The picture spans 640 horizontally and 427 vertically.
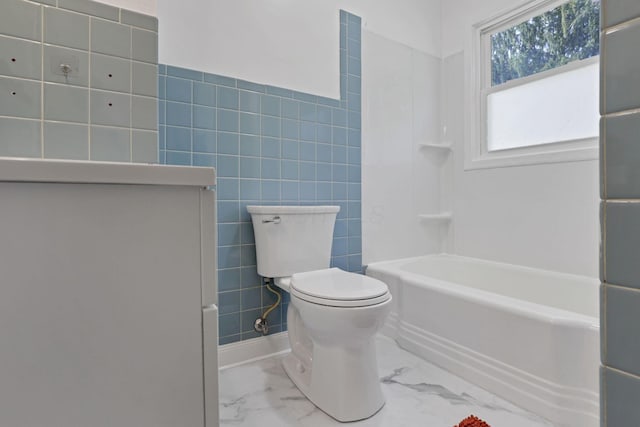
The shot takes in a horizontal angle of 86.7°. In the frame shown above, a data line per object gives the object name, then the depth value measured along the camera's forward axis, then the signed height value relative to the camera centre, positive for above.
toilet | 1.26 -0.43
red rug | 1.01 -0.64
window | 1.90 +0.79
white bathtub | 1.24 -0.53
